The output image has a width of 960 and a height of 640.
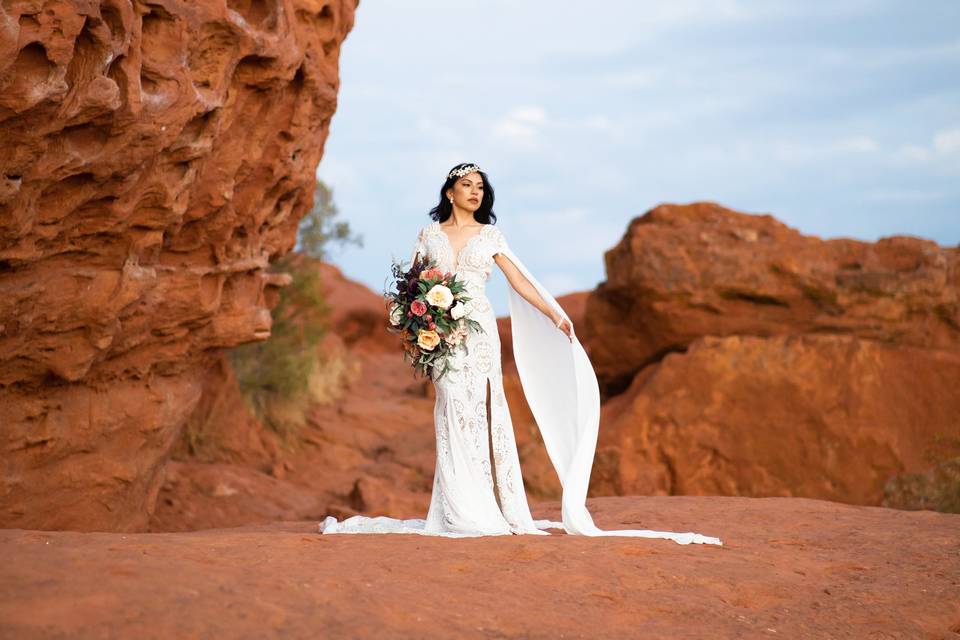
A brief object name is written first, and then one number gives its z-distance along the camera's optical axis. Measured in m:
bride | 7.52
